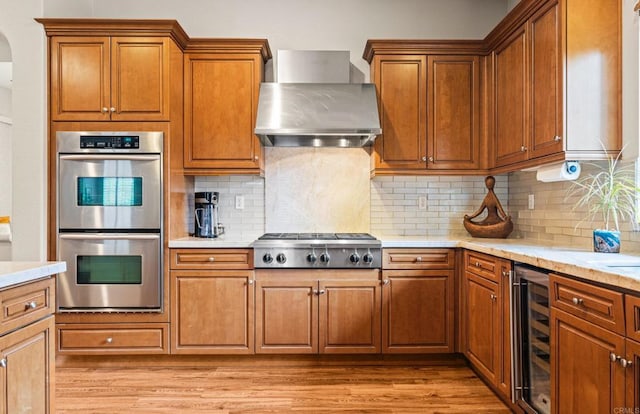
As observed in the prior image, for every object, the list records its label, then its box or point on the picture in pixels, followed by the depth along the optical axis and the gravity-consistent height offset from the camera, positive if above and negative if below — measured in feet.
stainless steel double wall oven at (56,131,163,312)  9.61 -0.33
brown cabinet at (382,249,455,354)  9.84 -2.30
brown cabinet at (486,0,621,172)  7.41 +2.33
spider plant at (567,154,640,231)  6.94 +0.20
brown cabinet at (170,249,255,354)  9.76 -2.33
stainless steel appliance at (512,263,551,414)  6.57 -2.24
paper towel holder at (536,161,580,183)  7.79 +0.68
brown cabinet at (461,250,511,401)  7.72 -2.28
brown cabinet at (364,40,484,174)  10.86 +2.63
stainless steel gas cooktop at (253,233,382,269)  9.73 -1.09
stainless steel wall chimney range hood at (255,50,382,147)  10.05 +2.59
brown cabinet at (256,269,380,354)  9.77 -2.44
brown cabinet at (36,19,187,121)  9.75 +3.24
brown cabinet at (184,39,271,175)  10.68 +2.71
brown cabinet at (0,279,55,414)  4.77 -1.73
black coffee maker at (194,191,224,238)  10.88 -0.17
